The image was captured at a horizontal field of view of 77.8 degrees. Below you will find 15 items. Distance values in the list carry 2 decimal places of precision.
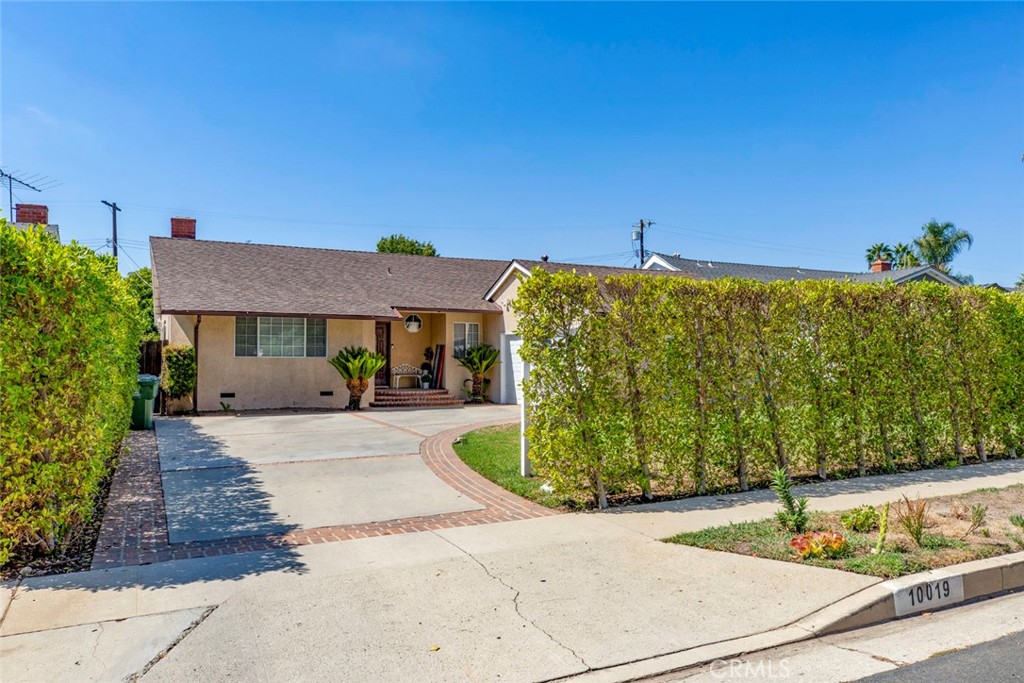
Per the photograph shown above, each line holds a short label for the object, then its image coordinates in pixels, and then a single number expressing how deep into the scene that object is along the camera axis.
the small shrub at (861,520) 6.12
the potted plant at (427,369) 21.77
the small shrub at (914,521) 5.62
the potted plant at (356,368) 18.34
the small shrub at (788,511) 5.91
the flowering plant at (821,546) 5.36
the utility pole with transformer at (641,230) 45.94
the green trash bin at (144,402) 13.64
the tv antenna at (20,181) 18.86
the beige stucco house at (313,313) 17.64
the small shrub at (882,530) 5.39
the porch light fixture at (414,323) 21.53
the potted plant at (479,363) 20.72
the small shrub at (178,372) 16.53
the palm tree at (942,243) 44.22
